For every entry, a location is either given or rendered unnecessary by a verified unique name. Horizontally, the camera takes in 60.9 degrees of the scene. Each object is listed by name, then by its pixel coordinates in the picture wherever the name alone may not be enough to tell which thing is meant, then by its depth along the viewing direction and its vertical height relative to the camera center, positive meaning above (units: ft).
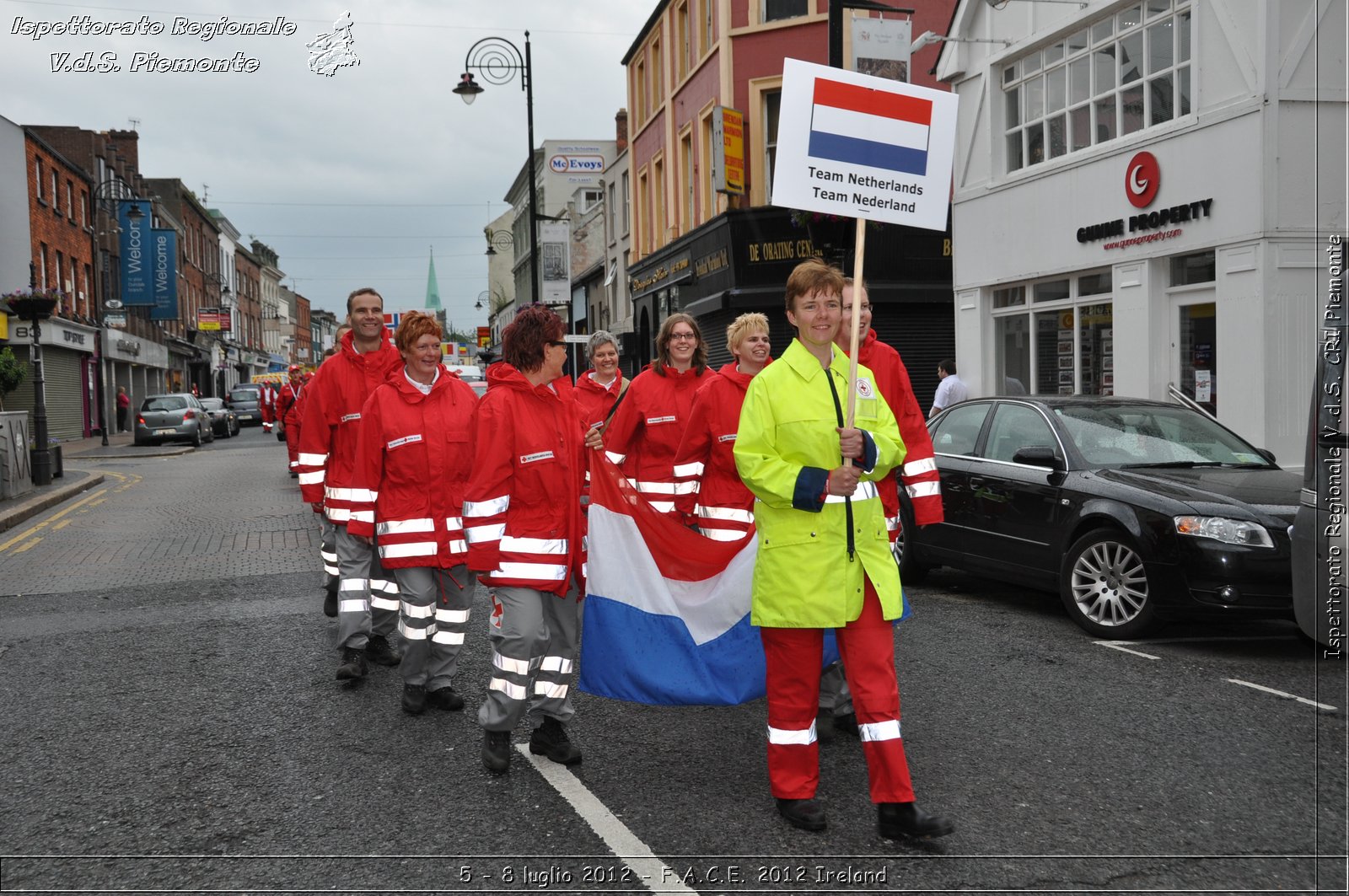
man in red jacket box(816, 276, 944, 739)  15.35 -1.03
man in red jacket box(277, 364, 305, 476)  35.02 -0.28
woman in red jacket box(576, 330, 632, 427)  28.66 +0.39
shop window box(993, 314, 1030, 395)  60.23 +1.88
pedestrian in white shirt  48.03 -0.32
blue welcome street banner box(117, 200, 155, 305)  146.82 +18.17
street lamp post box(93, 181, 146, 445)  131.13 +21.62
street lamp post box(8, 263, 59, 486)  65.51 +1.74
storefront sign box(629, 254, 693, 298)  97.35 +10.68
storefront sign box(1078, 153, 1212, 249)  47.24 +6.93
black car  21.98 -2.74
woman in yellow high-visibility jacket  12.97 -2.00
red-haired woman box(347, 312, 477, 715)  19.03 -1.75
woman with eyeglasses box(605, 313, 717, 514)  22.85 -0.25
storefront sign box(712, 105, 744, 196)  79.63 +16.78
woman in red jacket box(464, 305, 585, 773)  15.75 -1.91
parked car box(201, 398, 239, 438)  141.08 -1.98
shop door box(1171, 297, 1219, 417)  46.55 +1.25
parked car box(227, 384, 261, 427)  176.65 -0.64
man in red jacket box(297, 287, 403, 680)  22.03 -0.59
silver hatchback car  114.73 -1.81
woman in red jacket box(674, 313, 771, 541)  19.12 -0.92
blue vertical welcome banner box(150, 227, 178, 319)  147.84 +16.90
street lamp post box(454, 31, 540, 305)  84.28 +22.84
